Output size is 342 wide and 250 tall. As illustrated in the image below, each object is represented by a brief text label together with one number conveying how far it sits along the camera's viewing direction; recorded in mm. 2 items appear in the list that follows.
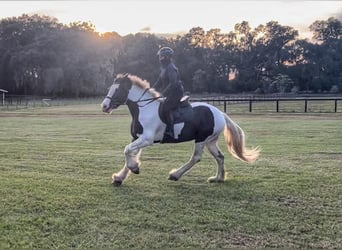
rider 6938
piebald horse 6973
